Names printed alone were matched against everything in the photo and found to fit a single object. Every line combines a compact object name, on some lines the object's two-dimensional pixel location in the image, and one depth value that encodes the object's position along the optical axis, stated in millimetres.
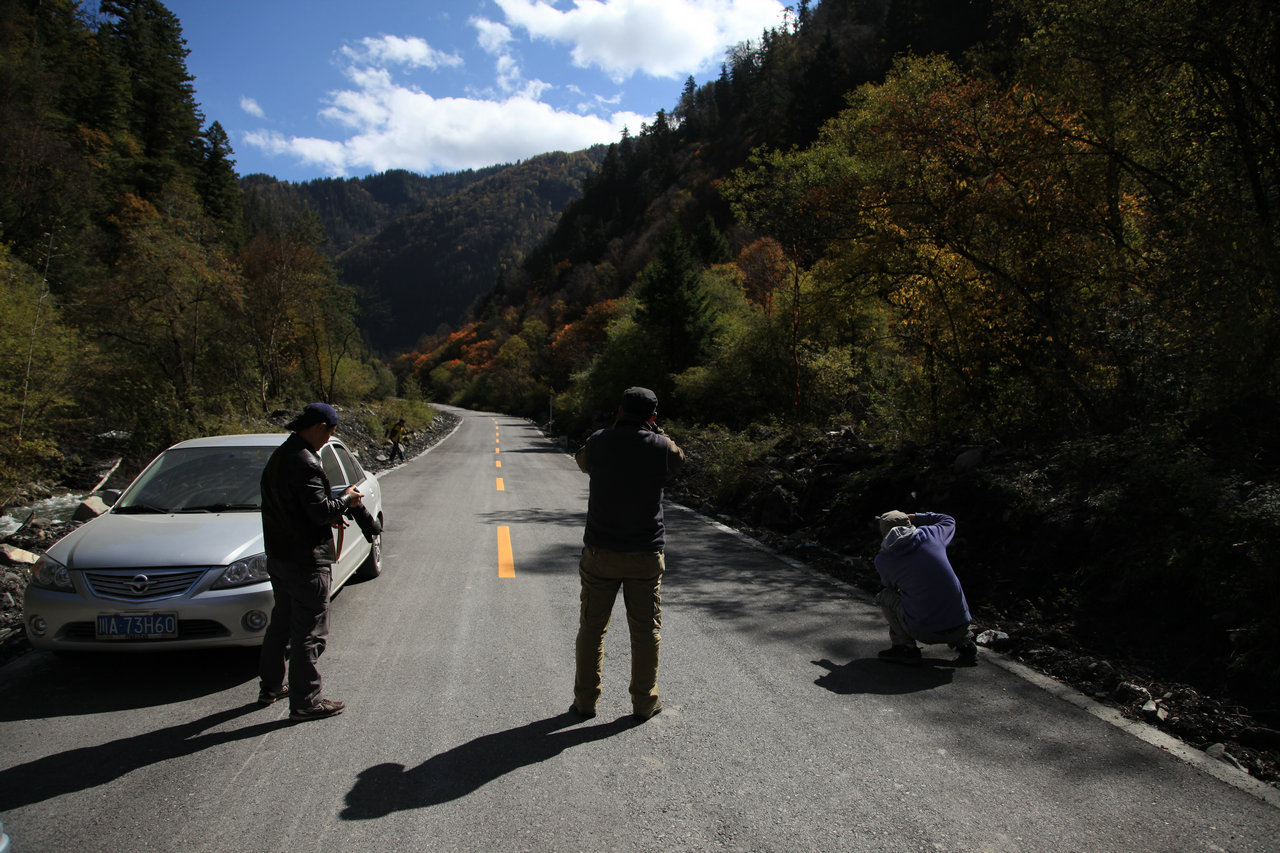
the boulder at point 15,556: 7711
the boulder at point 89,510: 5293
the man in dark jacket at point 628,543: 3857
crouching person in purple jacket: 4805
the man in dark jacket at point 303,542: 3871
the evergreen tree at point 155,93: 41312
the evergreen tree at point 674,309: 29969
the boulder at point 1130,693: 4332
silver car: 4301
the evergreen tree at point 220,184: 45938
